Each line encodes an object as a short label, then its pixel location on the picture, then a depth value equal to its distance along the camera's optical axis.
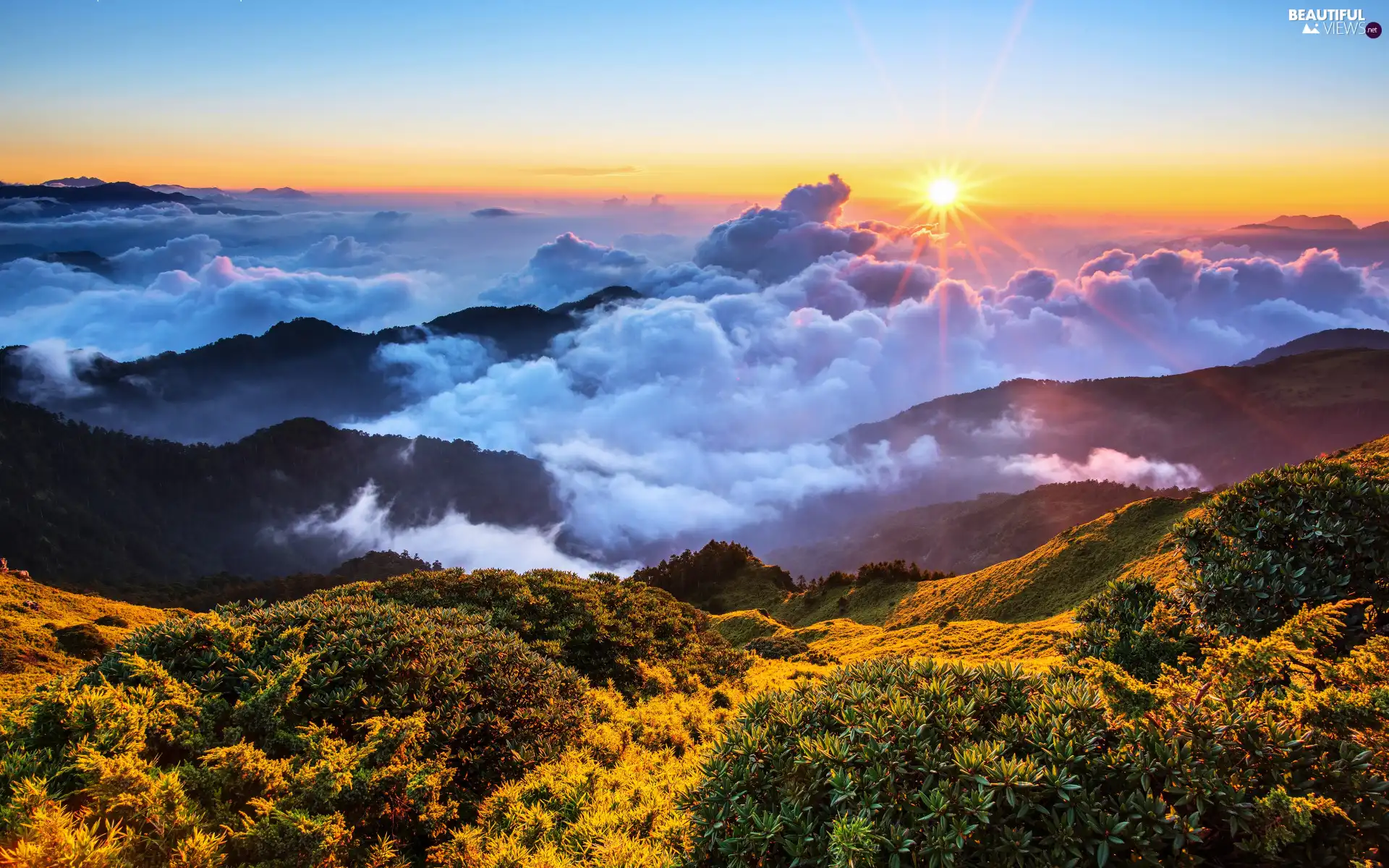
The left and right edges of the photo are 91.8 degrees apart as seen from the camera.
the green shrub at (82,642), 23.95
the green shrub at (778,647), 27.31
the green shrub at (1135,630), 9.95
